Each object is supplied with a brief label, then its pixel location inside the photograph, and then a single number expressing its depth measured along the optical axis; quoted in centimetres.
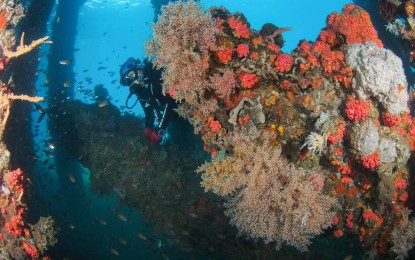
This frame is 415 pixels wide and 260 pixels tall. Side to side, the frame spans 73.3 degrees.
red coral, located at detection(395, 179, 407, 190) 532
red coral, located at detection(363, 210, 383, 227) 559
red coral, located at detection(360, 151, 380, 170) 485
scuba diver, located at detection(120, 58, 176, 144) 830
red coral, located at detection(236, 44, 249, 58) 509
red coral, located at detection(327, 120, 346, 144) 489
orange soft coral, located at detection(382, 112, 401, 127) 479
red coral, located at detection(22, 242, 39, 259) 644
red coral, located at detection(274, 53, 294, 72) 498
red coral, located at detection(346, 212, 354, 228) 574
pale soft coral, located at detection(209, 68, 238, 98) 500
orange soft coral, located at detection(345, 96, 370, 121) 471
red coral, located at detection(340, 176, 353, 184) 548
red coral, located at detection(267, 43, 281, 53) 525
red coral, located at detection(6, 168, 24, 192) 619
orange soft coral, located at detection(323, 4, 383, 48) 554
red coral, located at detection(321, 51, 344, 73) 499
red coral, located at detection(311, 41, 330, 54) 519
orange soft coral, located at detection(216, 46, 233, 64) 511
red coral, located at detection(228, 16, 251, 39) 529
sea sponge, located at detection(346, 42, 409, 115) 453
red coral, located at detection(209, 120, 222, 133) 553
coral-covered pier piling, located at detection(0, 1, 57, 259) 601
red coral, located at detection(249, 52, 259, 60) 515
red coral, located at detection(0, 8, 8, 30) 582
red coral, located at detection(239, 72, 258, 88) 506
